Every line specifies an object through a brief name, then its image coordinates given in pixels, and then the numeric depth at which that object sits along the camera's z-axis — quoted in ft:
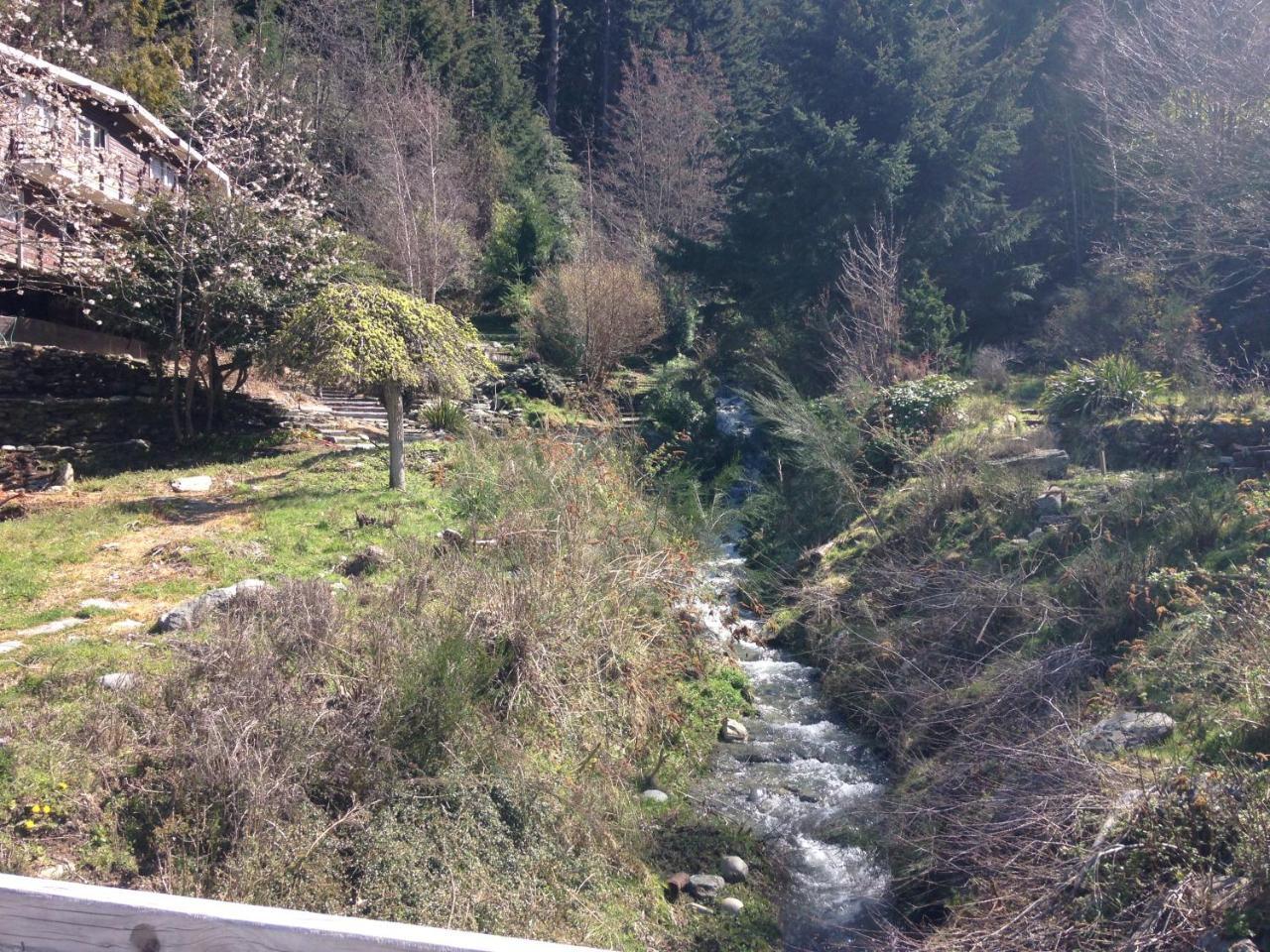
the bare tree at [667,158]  100.32
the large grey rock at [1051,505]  36.04
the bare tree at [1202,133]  37.63
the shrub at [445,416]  56.49
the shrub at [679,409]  62.90
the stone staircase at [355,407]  66.95
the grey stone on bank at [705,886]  22.75
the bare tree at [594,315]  74.28
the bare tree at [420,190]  83.51
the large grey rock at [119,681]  21.50
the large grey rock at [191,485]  44.86
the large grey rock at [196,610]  25.66
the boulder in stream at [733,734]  31.17
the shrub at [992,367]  56.65
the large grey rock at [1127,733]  22.00
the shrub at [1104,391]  42.68
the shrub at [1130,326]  48.44
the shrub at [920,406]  47.93
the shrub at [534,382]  71.92
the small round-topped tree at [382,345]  40.16
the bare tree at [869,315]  55.47
